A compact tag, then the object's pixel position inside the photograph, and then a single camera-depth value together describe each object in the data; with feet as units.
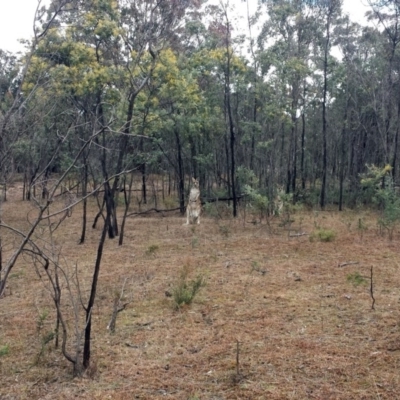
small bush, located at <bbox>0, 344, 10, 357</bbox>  16.70
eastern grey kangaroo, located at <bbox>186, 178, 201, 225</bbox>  45.42
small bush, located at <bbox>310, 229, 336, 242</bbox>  35.24
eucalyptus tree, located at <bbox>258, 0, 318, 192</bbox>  58.23
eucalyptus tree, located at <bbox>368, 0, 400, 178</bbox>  50.38
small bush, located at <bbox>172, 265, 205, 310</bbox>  21.31
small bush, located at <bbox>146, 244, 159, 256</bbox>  34.30
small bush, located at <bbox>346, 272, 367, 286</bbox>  23.80
